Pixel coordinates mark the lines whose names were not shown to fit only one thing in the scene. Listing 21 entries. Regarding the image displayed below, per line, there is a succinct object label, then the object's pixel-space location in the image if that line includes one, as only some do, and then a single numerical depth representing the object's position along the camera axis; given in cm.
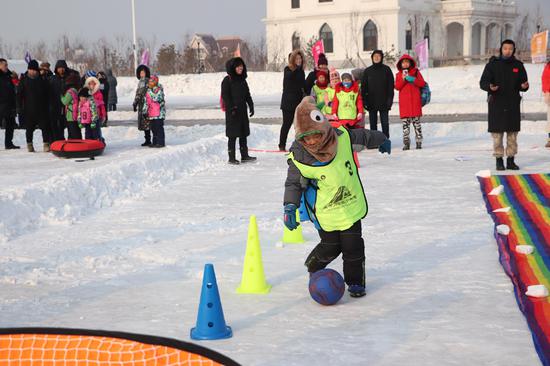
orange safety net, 286
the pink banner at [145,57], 2997
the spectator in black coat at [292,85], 1364
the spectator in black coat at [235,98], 1263
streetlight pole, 4534
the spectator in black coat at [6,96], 1603
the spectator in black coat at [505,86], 1066
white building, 5638
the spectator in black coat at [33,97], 1525
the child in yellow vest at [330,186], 510
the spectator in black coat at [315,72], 1376
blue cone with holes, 454
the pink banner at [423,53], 3073
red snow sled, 1434
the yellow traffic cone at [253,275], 554
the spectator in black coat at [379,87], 1428
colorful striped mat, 471
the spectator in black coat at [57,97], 1564
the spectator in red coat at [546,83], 1302
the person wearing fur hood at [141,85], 1527
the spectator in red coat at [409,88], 1367
